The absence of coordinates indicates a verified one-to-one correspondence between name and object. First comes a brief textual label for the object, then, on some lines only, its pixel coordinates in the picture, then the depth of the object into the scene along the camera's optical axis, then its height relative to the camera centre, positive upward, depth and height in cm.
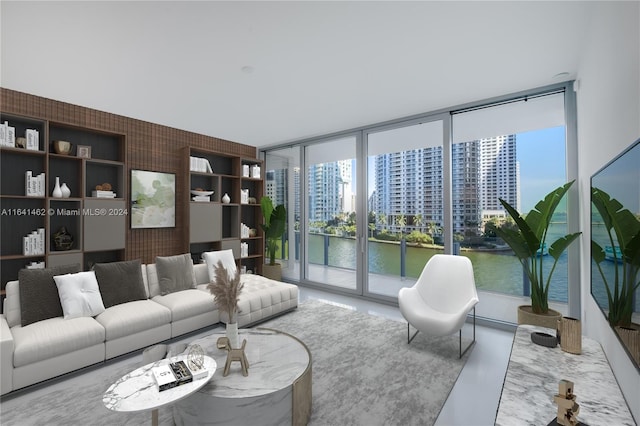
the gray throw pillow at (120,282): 323 -74
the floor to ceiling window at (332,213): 540 +2
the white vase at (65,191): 359 +29
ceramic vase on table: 222 -89
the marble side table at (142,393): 156 -99
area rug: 209 -141
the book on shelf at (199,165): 491 +83
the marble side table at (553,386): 137 -93
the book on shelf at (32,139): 333 +85
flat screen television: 118 -15
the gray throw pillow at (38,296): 272 -74
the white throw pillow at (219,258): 425 -64
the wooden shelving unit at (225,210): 493 +9
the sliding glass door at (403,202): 443 +18
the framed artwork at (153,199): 441 +24
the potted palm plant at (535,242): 303 -30
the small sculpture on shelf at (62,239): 358 -29
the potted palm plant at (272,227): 583 -24
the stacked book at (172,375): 173 -96
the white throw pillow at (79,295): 285 -77
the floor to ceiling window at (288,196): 618 +39
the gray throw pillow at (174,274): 375 -75
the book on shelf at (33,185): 334 +35
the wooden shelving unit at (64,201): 337 +18
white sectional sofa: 234 -107
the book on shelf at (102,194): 390 +28
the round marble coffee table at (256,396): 178 -110
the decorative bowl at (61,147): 356 +81
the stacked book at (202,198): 500 +28
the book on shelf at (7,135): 316 +85
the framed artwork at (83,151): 373 +80
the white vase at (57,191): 351 +28
